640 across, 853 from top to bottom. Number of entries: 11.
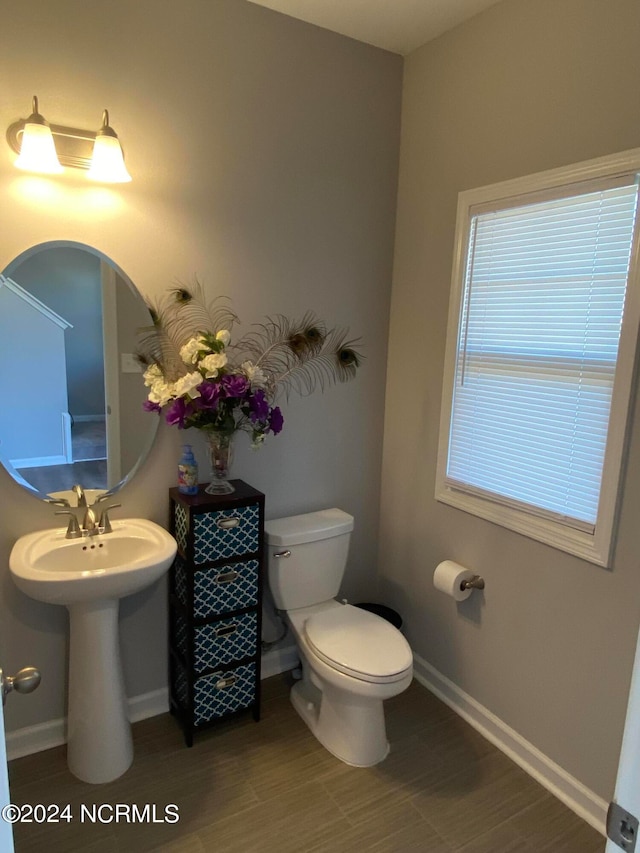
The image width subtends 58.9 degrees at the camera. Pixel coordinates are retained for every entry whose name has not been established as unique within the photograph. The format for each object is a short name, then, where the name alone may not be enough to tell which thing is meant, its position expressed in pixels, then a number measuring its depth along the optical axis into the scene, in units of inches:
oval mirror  74.4
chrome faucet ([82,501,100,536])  77.2
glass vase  83.4
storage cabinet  81.3
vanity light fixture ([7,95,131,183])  66.9
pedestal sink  73.9
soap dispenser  83.0
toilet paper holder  88.7
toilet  78.6
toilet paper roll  88.4
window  68.7
